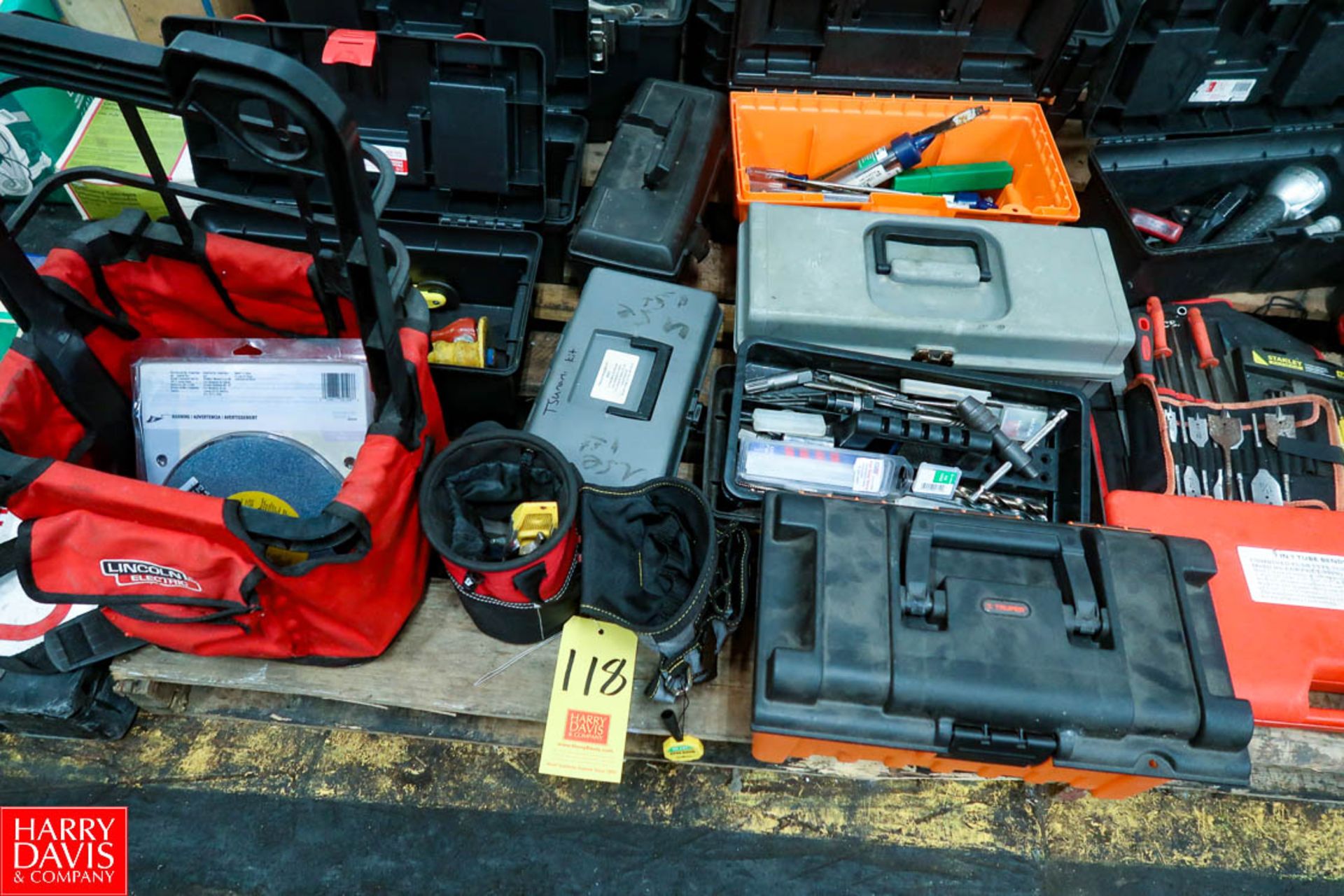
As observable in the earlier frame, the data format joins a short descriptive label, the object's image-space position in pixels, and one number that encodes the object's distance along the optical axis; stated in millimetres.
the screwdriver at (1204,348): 1552
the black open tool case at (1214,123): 1630
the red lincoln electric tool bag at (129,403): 769
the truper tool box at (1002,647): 983
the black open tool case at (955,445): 1316
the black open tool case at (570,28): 1587
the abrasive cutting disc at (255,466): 1287
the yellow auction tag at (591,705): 1185
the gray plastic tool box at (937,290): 1338
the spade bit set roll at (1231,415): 1404
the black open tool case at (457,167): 1408
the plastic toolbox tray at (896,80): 1640
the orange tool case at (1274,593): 1131
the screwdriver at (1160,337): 1554
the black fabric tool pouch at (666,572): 1127
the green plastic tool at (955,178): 1679
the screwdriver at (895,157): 1653
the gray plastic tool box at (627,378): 1262
